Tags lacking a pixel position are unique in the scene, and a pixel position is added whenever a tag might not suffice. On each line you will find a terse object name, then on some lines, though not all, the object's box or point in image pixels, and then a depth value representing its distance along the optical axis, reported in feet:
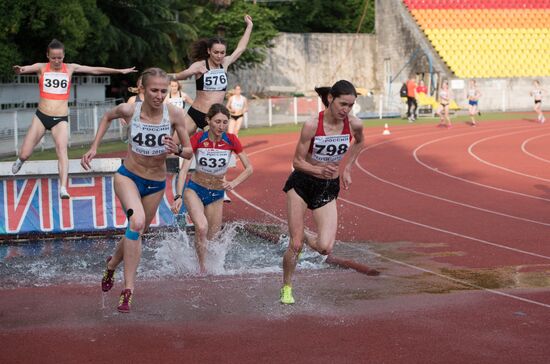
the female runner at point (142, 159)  26.61
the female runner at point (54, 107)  40.63
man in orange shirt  129.80
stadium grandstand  158.71
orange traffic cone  107.24
